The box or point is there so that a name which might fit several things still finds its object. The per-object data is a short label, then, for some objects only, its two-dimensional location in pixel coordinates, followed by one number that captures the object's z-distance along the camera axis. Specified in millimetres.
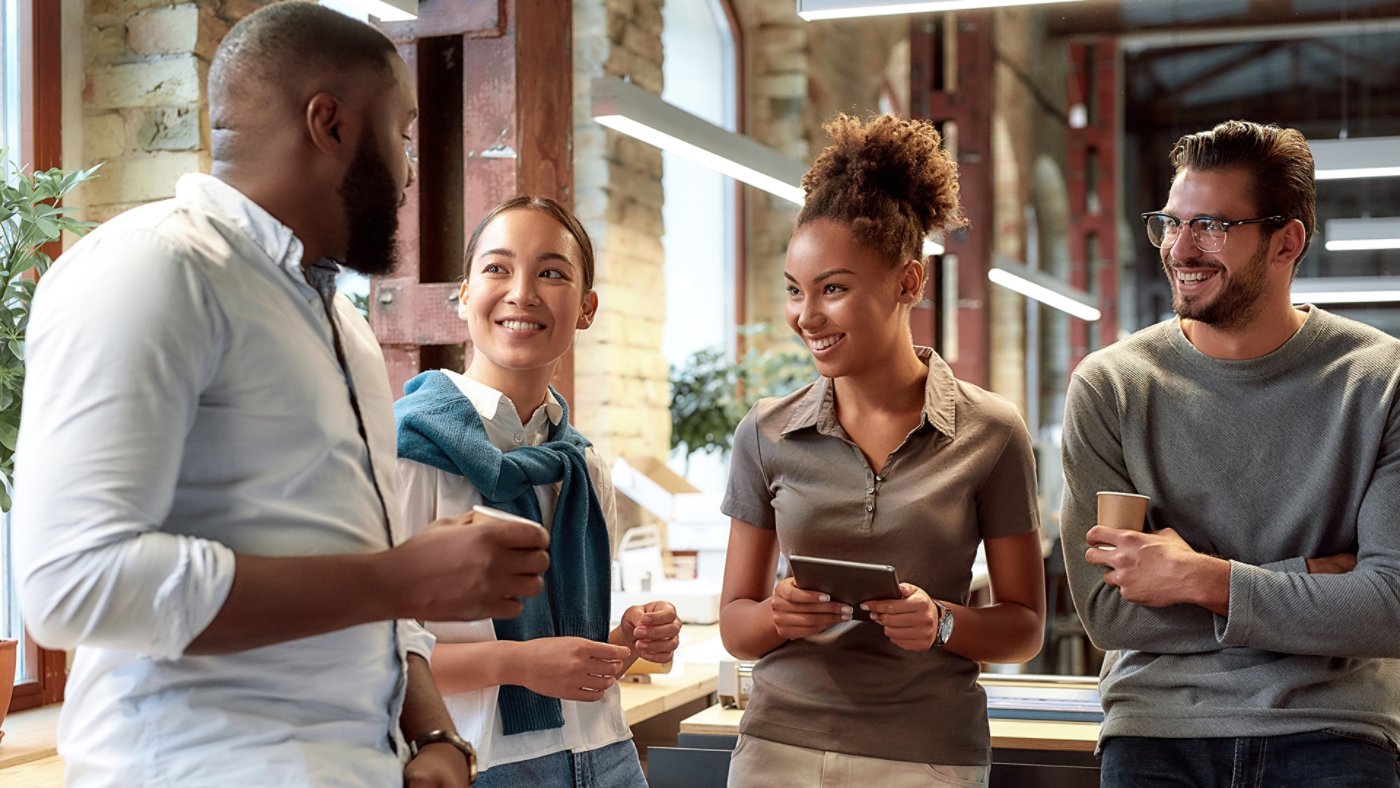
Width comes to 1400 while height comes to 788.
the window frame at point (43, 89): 3670
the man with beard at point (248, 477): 1120
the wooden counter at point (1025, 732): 2678
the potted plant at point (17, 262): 2725
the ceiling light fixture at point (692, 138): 3666
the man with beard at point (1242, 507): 1838
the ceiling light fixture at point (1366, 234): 6566
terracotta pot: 2791
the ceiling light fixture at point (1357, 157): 5070
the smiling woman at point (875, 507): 1912
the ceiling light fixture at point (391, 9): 2547
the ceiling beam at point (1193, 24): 12930
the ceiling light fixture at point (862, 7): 3090
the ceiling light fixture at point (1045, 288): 8078
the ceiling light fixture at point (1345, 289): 7527
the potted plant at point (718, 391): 7047
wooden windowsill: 2783
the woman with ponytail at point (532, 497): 1823
